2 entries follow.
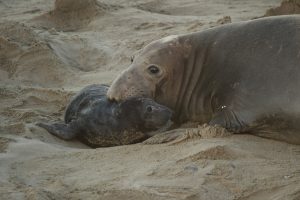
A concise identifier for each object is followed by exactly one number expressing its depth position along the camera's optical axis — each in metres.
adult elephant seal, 7.16
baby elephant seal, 7.74
